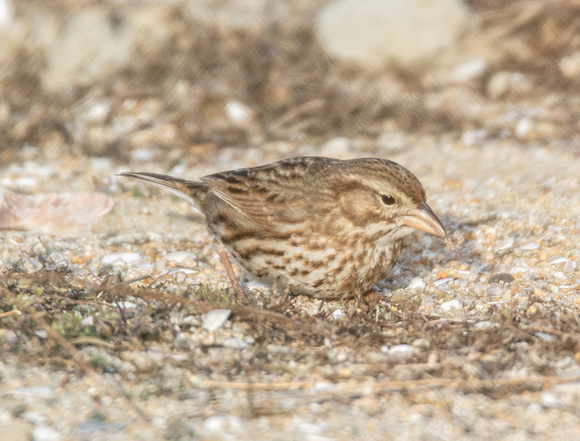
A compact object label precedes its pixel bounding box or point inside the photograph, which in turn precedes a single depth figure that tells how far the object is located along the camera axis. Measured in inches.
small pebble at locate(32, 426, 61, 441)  245.0
